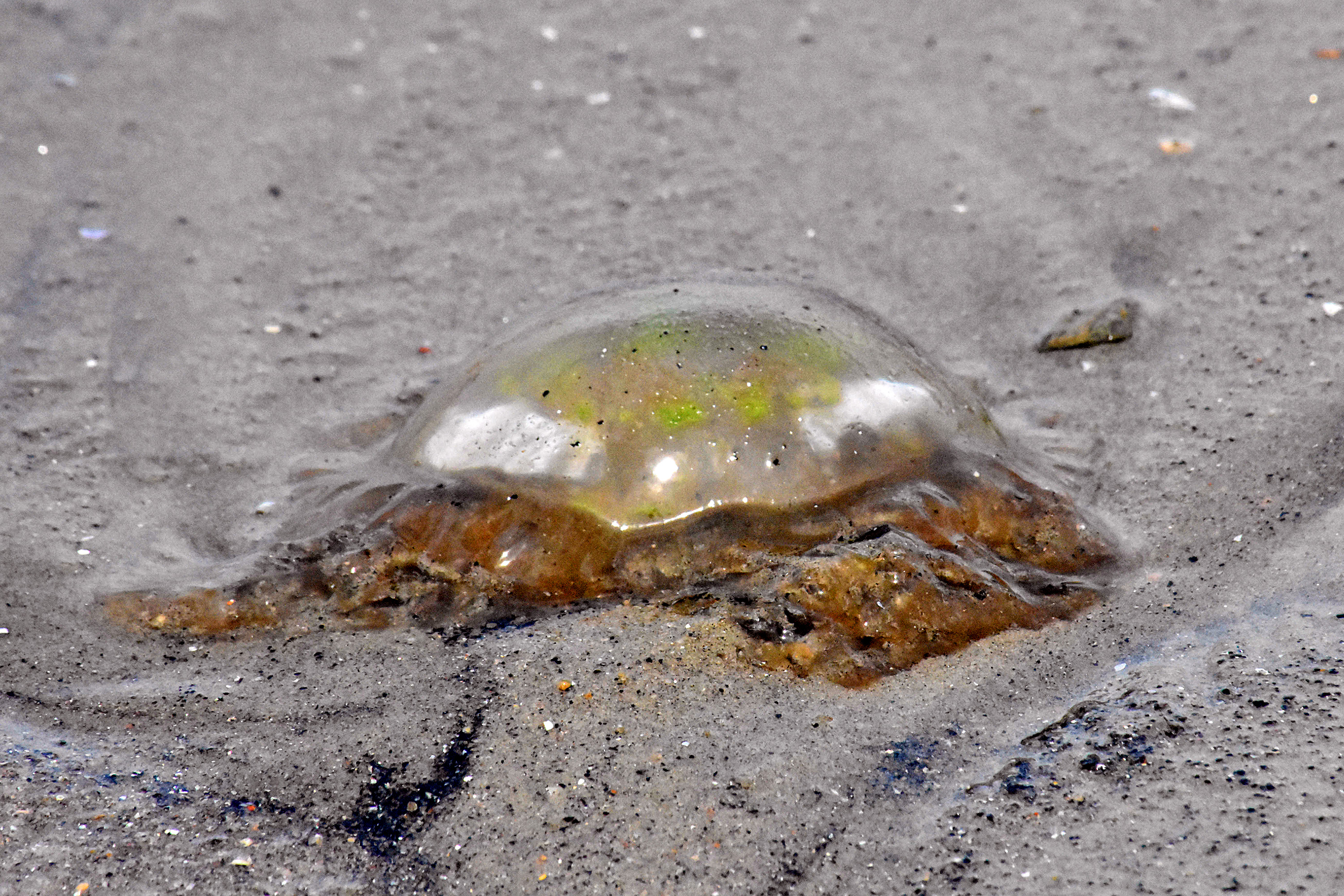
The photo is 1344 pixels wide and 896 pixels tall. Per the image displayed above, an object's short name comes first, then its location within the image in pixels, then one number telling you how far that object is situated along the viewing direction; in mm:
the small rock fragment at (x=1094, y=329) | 7719
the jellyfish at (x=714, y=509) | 5512
